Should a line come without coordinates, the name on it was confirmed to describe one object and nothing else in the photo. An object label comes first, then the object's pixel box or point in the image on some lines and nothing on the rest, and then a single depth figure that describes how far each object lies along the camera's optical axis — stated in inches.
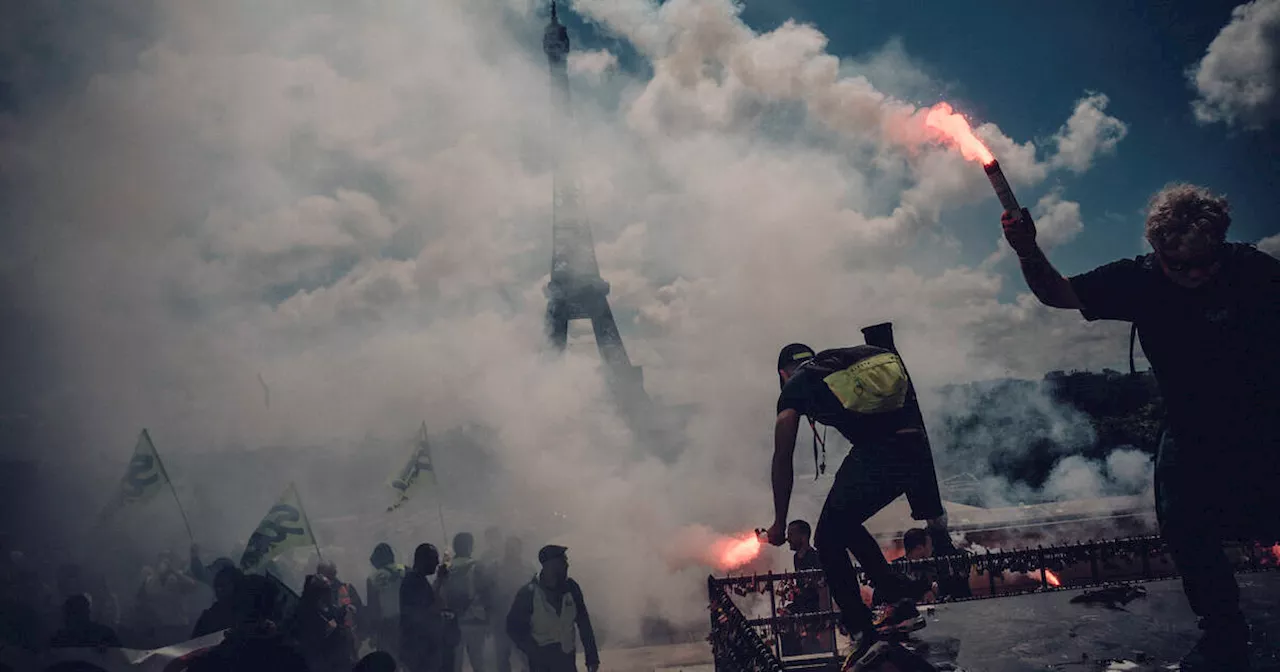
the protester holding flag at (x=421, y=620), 257.6
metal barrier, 120.4
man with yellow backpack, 129.6
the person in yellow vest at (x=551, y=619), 239.9
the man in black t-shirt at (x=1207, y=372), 96.1
